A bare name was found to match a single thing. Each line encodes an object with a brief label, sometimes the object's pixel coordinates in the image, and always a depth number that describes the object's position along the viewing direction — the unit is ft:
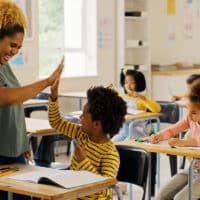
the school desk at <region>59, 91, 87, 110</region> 30.61
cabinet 35.54
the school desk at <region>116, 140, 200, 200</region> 14.32
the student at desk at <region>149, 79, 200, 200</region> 14.83
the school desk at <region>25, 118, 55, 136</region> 18.24
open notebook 9.73
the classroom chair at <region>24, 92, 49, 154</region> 27.34
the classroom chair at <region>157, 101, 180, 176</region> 23.93
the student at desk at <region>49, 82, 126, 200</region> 11.59
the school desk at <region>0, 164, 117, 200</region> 9.16
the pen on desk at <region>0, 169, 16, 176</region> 10.53
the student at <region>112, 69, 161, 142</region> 23.76
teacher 10.40
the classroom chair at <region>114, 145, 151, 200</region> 13.37
